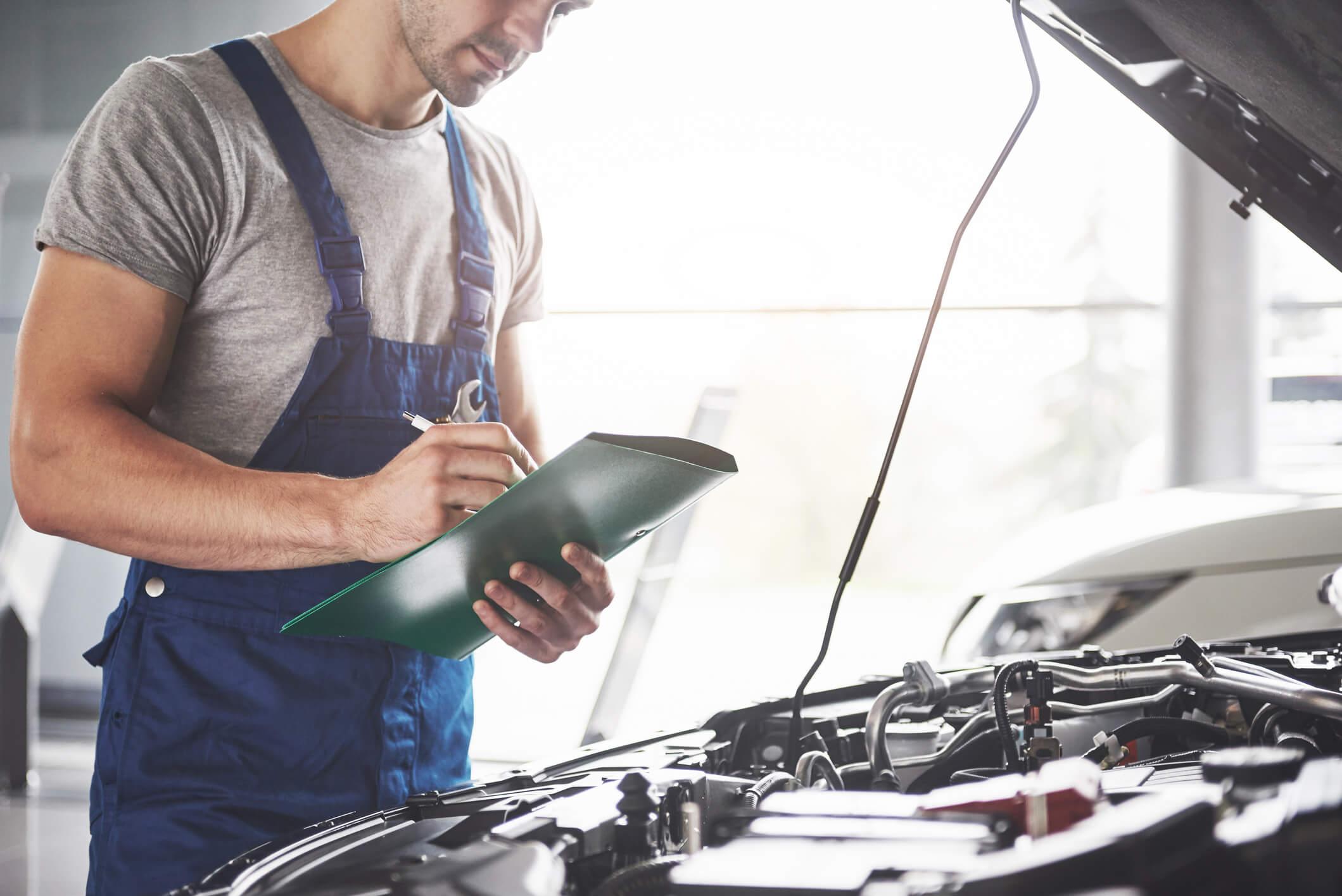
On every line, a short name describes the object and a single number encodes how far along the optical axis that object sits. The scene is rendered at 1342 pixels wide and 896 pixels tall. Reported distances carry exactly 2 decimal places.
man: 0.93
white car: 2.12
